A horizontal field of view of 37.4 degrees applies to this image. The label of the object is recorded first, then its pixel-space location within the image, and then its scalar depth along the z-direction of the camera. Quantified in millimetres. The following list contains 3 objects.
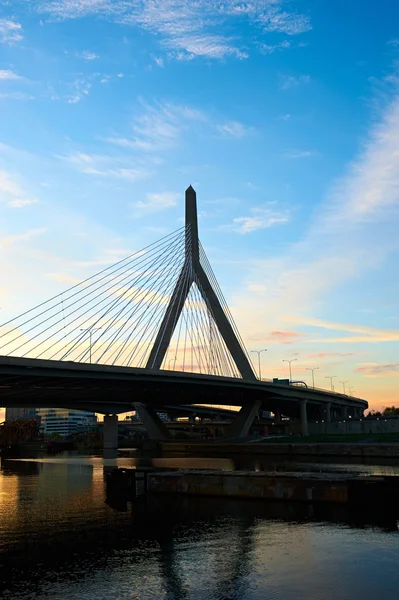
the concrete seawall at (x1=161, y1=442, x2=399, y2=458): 72750
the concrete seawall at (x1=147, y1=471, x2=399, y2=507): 30031
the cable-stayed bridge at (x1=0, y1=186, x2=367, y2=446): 63344
